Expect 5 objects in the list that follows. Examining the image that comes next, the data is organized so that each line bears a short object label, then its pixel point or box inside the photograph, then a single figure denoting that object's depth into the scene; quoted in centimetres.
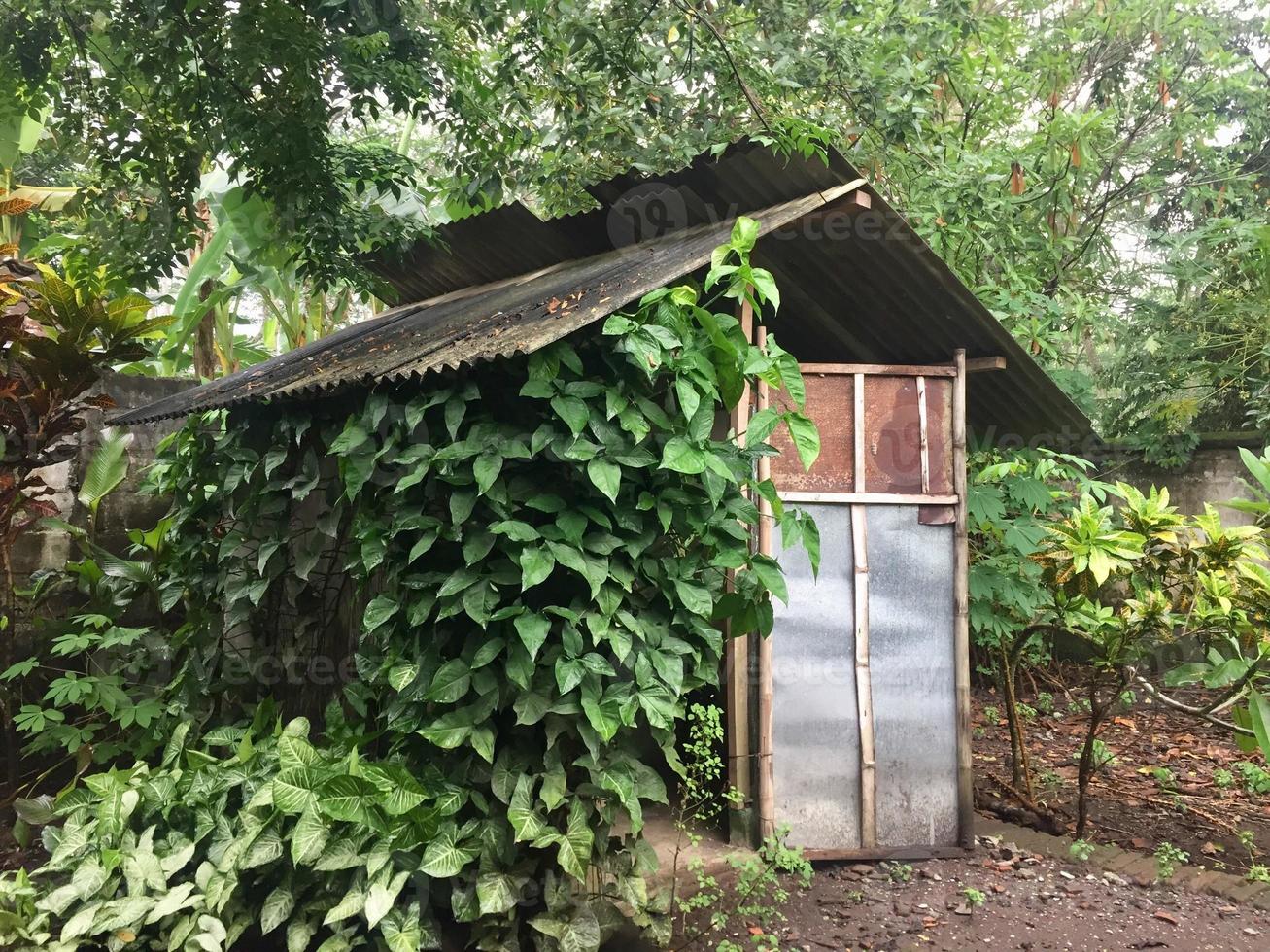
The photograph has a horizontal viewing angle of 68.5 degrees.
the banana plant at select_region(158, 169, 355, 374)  670
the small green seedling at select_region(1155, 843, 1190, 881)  448
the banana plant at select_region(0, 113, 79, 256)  525
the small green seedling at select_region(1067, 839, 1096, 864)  462
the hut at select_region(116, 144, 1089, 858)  432
